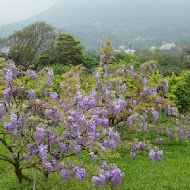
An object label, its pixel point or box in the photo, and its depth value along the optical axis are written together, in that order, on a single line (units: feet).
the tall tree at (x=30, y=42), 179.83
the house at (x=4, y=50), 195.23
